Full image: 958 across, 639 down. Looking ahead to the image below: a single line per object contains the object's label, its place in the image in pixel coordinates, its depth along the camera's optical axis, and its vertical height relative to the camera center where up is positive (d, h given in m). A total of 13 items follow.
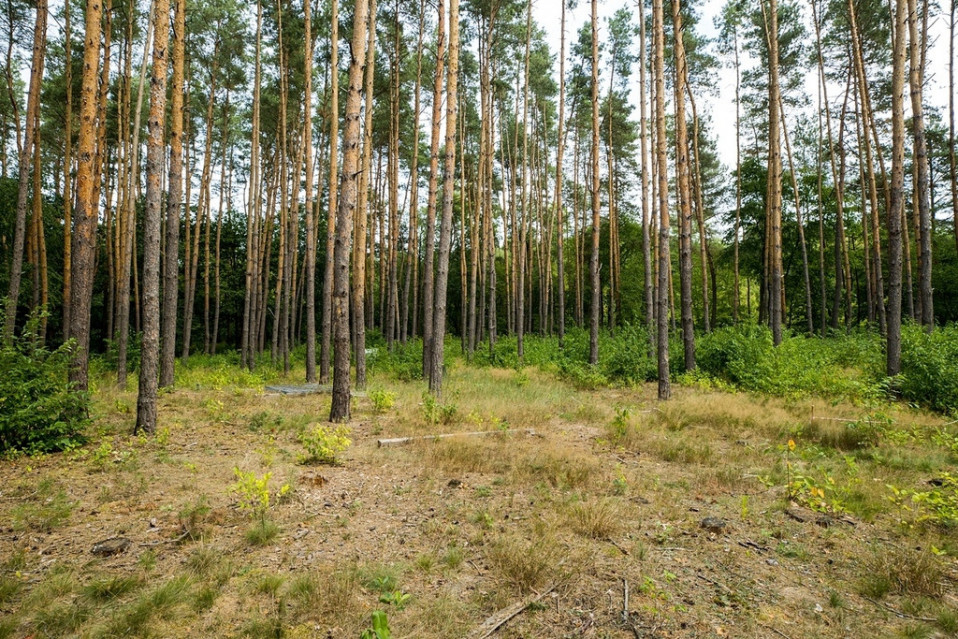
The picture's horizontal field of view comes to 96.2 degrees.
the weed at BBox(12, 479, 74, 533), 3.59 -1.55
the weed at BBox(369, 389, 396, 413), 8.47 -1.37
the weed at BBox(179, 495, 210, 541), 3.49 -1.58
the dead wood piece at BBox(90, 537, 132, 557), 3.22 -1.61
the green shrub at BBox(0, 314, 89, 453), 5.16 -0.81
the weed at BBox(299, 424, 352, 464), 5.30 -1.44
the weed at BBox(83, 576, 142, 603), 2.69 -1.62
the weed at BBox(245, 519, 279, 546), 3.39 -1.61
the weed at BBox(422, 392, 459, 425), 7.37 -1.42
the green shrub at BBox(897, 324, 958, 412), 7.85 -0.89
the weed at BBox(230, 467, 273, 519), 3.73 -1.42
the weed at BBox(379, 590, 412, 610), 2.66 -1.66
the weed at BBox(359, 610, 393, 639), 1.71 -1.21
